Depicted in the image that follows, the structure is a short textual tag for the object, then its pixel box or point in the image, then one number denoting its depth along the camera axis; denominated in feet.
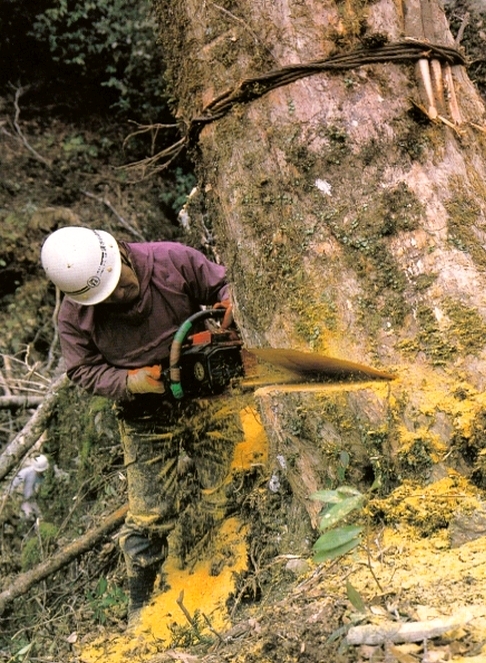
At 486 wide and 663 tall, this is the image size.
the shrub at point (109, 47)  21.09
